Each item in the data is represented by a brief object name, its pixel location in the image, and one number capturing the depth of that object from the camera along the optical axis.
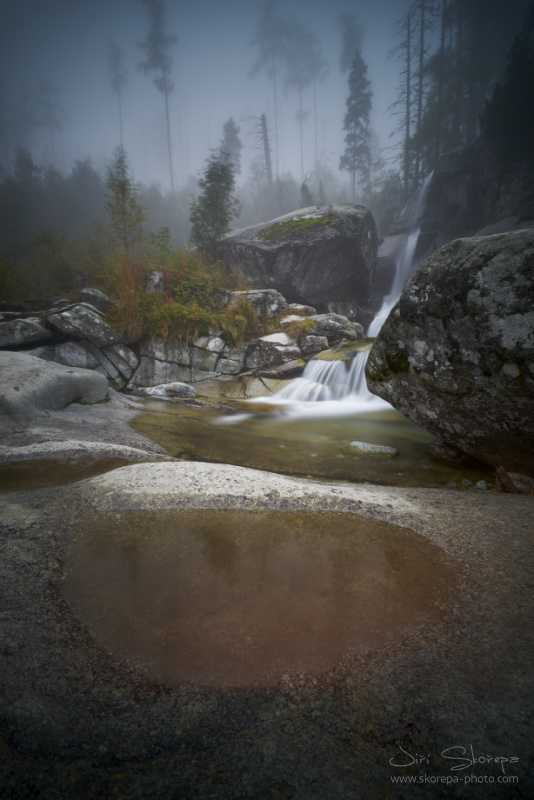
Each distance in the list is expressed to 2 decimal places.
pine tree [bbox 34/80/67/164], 56.94
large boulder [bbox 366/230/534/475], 3.28
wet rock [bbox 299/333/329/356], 13.23
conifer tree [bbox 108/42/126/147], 69.81
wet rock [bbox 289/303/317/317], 15.45
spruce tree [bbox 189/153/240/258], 18.98
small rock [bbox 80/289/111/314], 12.73
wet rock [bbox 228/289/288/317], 14.70
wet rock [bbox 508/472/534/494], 3.49
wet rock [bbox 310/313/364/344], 13.92
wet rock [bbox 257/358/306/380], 12.26
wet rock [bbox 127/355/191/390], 12.34
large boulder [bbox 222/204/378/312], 17.25
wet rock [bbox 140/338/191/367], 12.59
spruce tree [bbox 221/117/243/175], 48.59
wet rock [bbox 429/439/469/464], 4.52
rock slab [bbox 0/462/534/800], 0.96
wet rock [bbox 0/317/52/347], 10.23
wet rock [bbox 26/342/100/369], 10.73
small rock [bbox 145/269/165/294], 13.91
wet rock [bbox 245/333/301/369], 12.92
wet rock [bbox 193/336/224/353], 12.99
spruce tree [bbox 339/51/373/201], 38.34
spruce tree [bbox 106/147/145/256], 14.62
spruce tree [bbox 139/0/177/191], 65.44
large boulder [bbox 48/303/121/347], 10.84
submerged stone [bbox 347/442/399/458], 5.08
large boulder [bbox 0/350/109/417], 5.72
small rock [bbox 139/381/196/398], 10.43
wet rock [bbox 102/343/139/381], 12.02
